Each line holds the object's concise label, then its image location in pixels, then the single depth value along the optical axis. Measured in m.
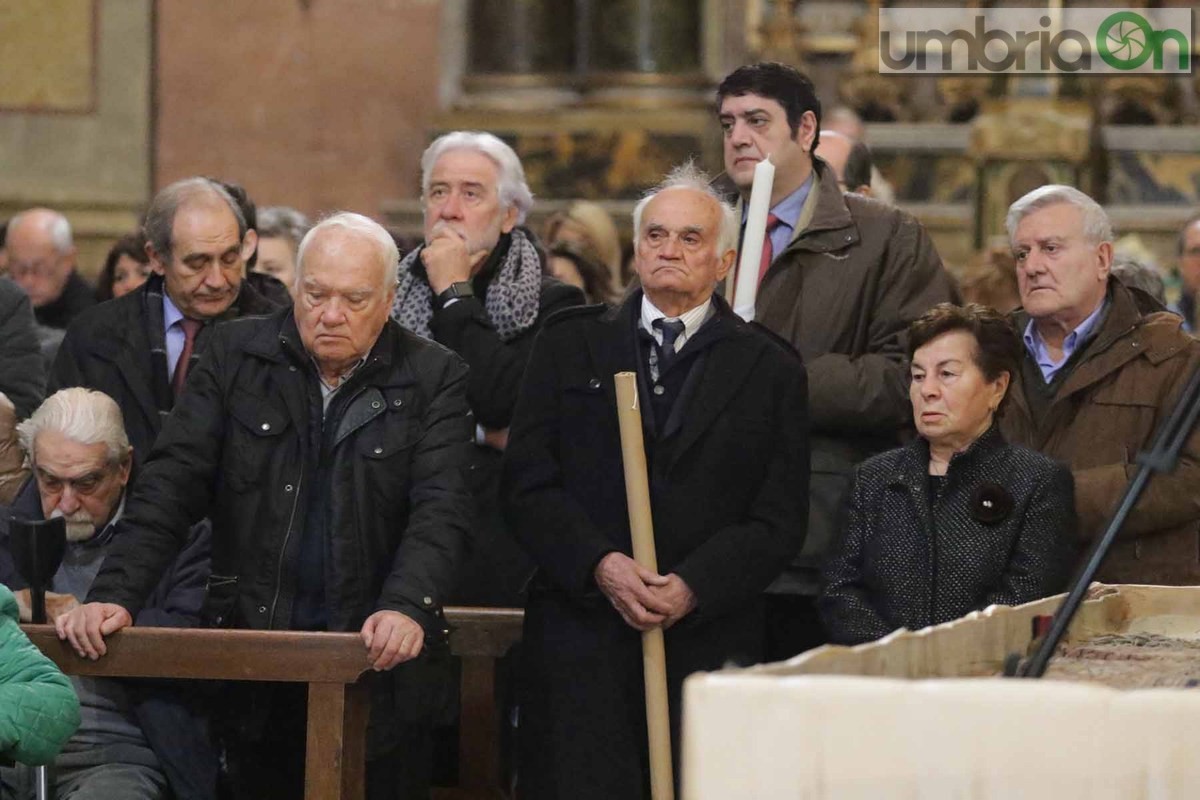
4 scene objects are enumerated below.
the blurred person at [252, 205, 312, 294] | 14.05
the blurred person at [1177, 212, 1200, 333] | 16.08
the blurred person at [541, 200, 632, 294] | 14.89
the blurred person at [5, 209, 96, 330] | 16.39
